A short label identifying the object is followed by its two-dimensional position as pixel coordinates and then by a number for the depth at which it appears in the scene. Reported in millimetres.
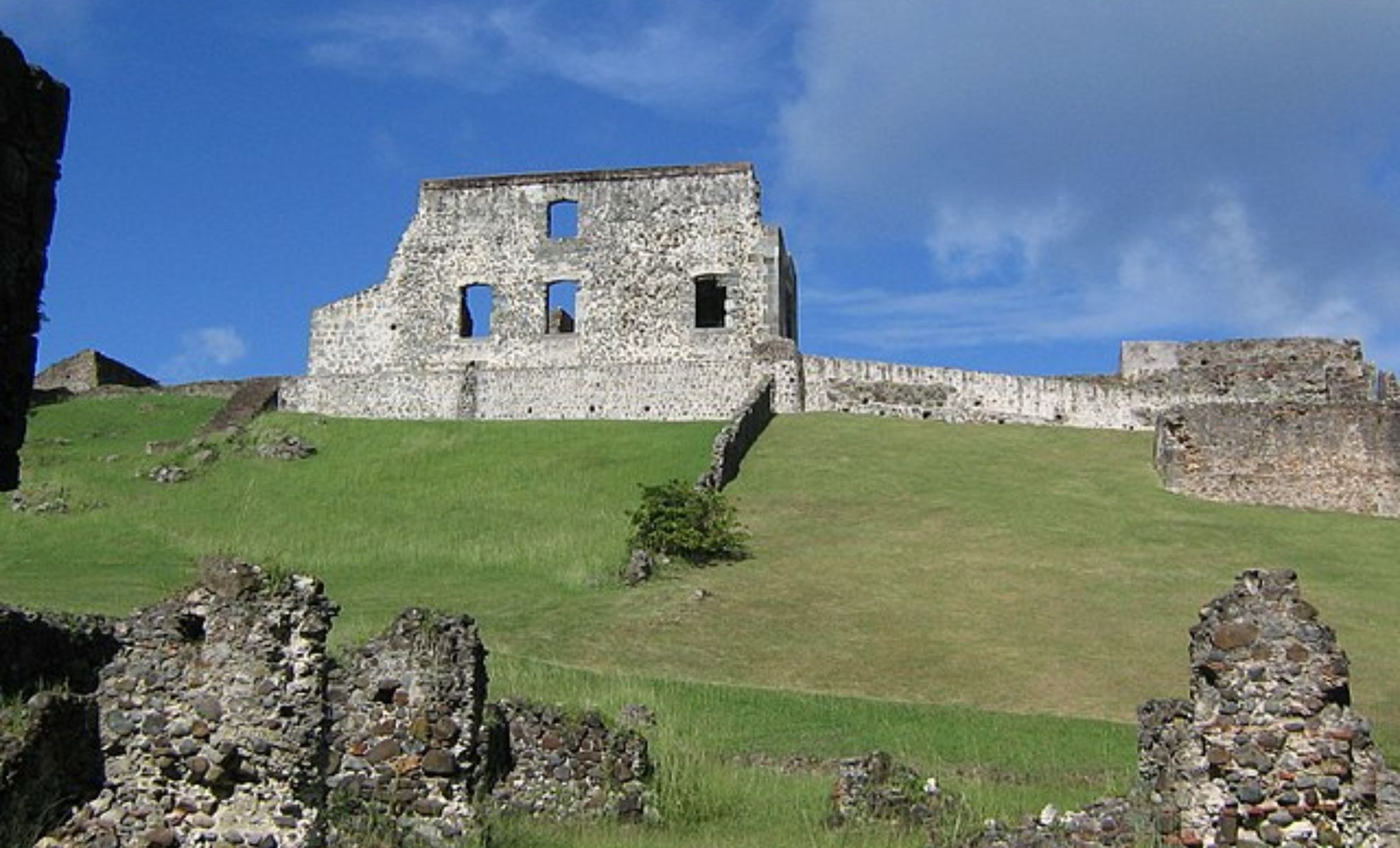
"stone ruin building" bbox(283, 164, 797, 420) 43031
